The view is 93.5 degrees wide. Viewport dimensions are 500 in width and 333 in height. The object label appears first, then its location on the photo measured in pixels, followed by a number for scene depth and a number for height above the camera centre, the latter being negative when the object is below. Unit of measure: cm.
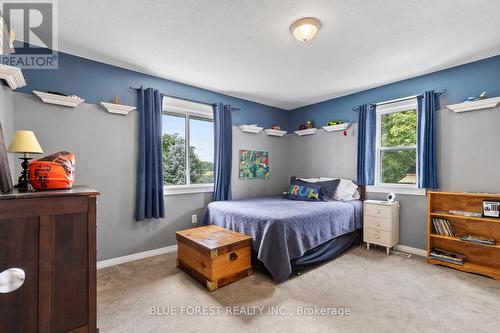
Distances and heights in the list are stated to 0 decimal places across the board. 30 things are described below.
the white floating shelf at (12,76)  179 +71
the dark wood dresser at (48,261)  102 -45
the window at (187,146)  344 +31
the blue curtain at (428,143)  301 +32
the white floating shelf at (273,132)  452 +69
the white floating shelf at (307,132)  443 +69
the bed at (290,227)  239 -70
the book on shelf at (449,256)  270 -104
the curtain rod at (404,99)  302 +98
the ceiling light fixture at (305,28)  200 +121
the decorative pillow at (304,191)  369 -39
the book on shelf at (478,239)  255 -79
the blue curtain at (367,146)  364 +34
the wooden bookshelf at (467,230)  259 -73
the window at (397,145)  336 +34
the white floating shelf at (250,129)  413 +68
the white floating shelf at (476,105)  260 +73
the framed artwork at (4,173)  129 -4
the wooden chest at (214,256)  226 -92
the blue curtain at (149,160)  303 +9
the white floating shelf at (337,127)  391 +69
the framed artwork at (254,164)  421 +5
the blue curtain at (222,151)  376 +25
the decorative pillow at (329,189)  368 -34
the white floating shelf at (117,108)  277 +70
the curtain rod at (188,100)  340 +102
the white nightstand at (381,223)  318 -77
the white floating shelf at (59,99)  239 +70
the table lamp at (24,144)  172 +16
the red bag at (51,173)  126 -4
